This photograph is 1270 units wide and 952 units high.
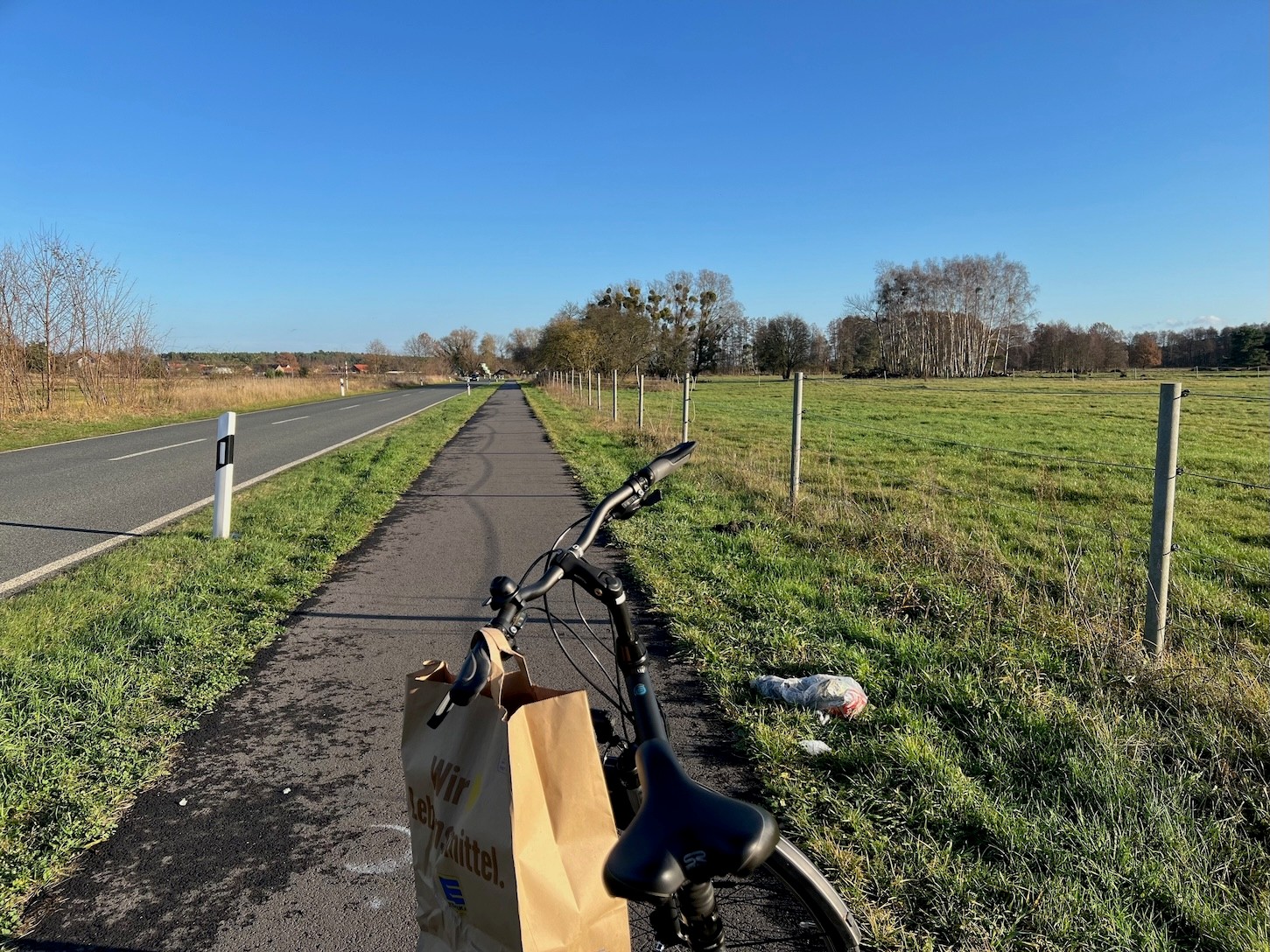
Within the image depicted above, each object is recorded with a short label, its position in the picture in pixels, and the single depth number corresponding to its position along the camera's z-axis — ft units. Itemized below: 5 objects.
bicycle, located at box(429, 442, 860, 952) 3.96
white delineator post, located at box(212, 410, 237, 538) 24.32
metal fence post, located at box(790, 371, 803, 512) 27.88
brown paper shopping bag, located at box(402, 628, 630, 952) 5.00
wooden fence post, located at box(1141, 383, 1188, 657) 13.37
